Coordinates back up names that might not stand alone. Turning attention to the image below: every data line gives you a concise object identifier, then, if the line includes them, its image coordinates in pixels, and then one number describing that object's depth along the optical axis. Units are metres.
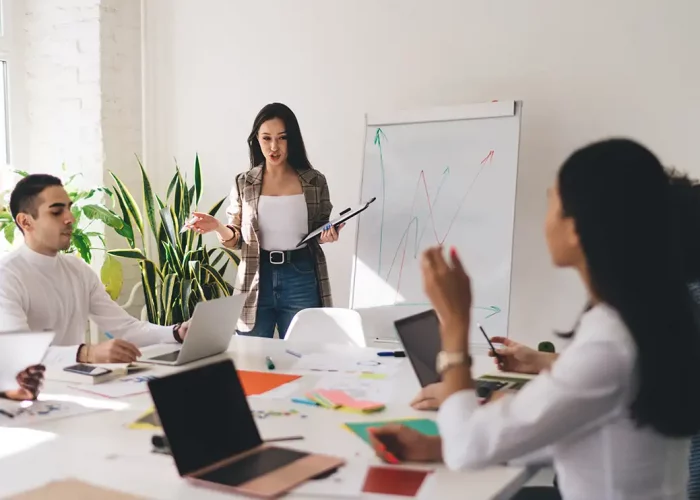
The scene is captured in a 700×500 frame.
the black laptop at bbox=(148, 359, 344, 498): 1.33
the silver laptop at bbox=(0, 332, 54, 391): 1.77
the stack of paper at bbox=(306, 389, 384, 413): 1.79
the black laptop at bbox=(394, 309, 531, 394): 1.86
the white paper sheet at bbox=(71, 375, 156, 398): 1.93
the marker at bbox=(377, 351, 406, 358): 2.45
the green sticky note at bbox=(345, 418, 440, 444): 1.59
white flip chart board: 3.40
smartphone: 2.06
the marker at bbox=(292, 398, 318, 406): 1.85
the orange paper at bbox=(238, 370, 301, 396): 1.99
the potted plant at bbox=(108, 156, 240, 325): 4.08
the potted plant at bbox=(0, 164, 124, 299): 3.96
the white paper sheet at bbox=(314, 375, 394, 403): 1.91
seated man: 2.49
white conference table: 1.30
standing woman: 3.40
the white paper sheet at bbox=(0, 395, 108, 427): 1.68
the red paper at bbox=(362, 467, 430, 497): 1.29
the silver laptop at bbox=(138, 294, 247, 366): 2.27
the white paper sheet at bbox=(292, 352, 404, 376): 2.22
